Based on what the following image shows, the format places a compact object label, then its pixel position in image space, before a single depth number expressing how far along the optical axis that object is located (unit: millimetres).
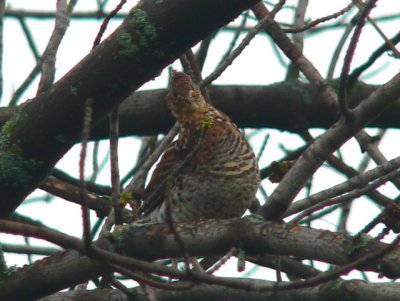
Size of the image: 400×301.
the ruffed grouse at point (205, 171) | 9359
